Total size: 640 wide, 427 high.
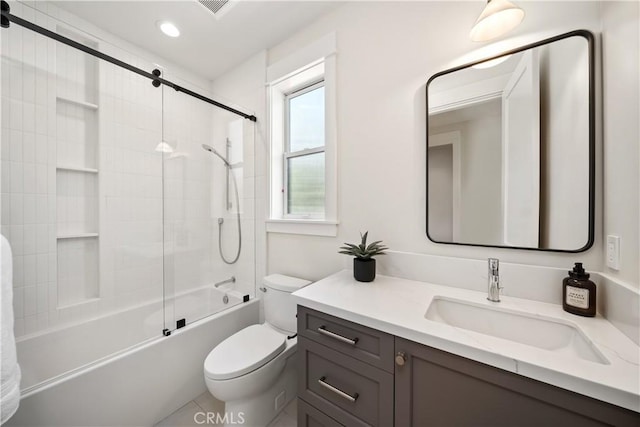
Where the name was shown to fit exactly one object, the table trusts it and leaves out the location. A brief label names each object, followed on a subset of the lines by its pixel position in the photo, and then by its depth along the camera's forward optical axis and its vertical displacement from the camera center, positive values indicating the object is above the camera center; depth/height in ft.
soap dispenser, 2.68 -0.96
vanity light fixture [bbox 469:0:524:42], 3.04 +2.65
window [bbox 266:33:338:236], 5.22 +1.89
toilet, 3.80 -2.64
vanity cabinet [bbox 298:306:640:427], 1.93 -1.80
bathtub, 3.54 -2.88
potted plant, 4.14 -0.88
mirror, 2.96 +0.92
